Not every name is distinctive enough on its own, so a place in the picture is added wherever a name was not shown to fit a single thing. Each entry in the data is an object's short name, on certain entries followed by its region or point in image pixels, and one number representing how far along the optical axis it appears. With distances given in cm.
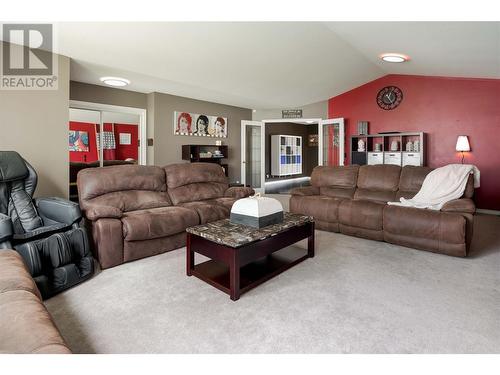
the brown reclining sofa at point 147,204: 282
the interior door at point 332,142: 685
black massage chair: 216
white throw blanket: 337
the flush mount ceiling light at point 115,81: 477
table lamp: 510
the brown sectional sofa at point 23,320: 112
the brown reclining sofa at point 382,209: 304
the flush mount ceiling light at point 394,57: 446
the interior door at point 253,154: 765
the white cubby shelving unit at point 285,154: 1062
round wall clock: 604
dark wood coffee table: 221
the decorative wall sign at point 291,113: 768
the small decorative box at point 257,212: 259
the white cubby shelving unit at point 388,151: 572
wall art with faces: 620
